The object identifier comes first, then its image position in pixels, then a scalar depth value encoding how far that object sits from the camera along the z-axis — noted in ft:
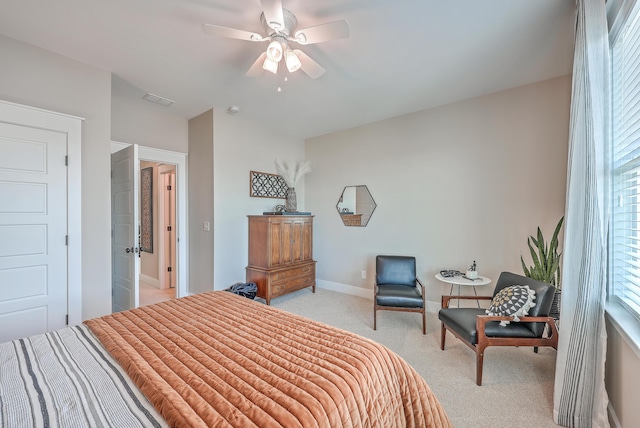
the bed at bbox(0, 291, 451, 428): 2.82
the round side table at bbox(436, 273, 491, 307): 9.04
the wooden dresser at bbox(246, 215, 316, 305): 12.10
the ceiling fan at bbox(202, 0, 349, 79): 5.32
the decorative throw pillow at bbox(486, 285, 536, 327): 6.76
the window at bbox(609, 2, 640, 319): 4.69
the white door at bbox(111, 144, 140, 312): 9.36
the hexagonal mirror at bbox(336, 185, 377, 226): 13.46
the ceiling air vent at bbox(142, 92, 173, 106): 10.22
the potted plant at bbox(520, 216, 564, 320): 7.66
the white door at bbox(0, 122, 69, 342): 6.81
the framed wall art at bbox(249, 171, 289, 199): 13.46
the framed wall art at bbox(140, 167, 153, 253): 15.96
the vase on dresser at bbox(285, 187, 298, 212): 13.96
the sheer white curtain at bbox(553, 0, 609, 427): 4.97
